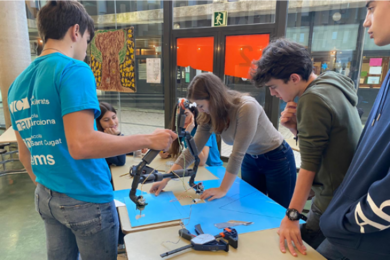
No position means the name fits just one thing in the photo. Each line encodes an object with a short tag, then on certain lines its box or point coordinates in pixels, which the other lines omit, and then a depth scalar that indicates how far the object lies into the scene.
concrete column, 3.90
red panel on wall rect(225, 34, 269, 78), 3.21
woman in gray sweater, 1.46
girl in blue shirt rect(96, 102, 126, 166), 2.19
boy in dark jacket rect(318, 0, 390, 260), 0.63
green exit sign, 3.41
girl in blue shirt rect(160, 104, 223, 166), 2.08
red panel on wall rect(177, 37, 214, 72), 3.57
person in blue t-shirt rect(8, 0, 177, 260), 0.82
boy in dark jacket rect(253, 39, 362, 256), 0.94
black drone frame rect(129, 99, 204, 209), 1.05
